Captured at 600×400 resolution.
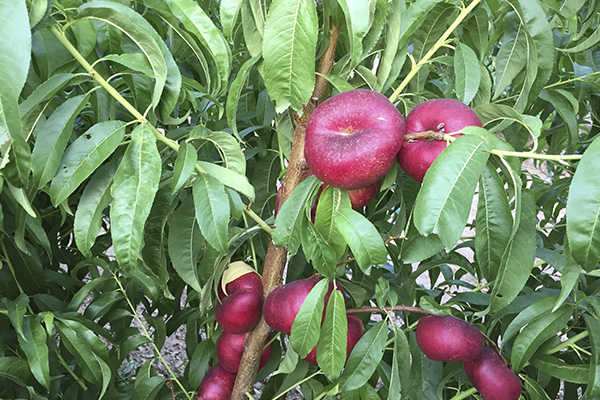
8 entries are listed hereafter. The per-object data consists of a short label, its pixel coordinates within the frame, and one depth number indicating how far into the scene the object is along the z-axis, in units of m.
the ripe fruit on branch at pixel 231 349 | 0.85
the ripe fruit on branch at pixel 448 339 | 0.71
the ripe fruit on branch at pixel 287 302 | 0.70
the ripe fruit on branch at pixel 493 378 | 0.73
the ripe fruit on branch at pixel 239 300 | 0.78
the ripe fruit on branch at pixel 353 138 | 0.55
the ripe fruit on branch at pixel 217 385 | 0.89
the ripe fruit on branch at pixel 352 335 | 0.76
